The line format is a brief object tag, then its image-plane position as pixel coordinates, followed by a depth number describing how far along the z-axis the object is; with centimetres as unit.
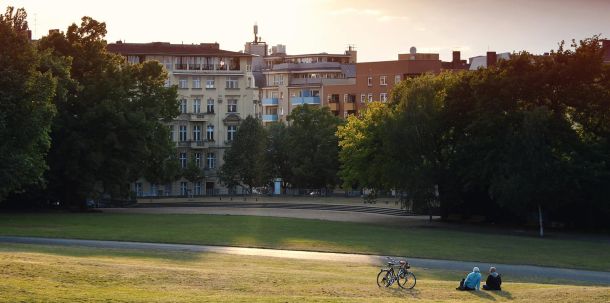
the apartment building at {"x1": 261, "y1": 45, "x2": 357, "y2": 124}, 18575
